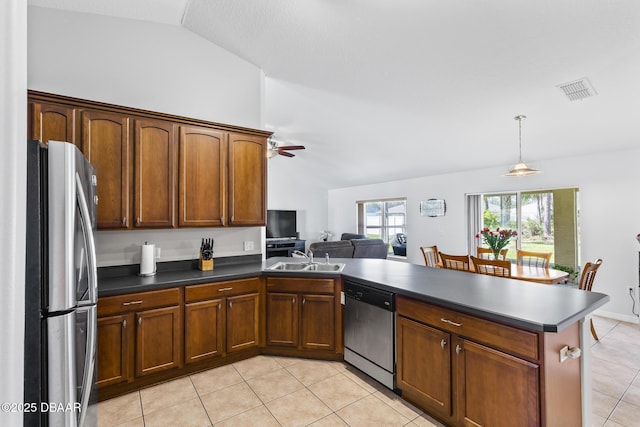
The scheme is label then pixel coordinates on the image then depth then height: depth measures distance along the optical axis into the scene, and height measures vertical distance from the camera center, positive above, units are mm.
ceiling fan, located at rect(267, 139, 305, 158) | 5500 +1181
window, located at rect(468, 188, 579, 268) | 4797 -133
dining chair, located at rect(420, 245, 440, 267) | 4520 -700
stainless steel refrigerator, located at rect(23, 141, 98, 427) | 1114 -283
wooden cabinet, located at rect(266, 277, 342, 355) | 2896 -986
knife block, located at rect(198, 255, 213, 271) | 3098 -518
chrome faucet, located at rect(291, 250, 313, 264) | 3402 -496
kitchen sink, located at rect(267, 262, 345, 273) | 3153 -580
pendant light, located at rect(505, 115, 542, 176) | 3633 +484
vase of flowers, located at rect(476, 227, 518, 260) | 3850 -354
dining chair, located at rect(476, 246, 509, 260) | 4249 -571
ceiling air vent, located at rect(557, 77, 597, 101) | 3053 +1265
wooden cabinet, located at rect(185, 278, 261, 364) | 2672 -969
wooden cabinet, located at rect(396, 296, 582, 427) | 1587 -943
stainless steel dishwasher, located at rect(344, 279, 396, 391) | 2398 -1010
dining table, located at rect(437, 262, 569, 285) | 3311 -732
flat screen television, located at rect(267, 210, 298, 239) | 8375 -322
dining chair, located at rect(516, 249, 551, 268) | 3984 -601
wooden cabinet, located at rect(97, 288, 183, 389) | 2311 -970
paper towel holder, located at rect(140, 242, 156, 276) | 2812 -422
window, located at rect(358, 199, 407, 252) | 7852 -156
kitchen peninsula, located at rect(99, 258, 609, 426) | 1615 -780
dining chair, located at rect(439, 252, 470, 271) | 3740 -639
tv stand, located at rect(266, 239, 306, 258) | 7988 -891
